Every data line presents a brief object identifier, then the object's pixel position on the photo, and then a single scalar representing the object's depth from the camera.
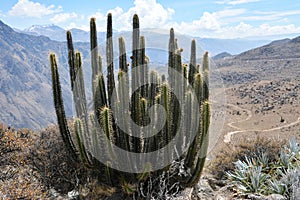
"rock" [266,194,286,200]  4.72
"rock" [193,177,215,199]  5.79
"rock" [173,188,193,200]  5.26
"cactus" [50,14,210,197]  5.12
